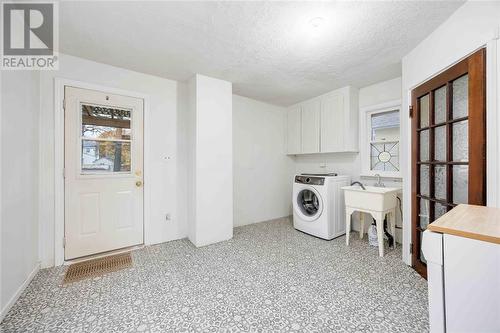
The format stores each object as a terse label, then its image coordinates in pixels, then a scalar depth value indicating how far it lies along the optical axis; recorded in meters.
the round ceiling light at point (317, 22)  1.62
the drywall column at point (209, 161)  2.68
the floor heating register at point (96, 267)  1.97
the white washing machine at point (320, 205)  2.91
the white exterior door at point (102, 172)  2.24
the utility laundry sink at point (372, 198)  2.40
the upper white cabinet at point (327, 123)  3.08
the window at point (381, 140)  2.87
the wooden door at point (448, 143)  1.39
